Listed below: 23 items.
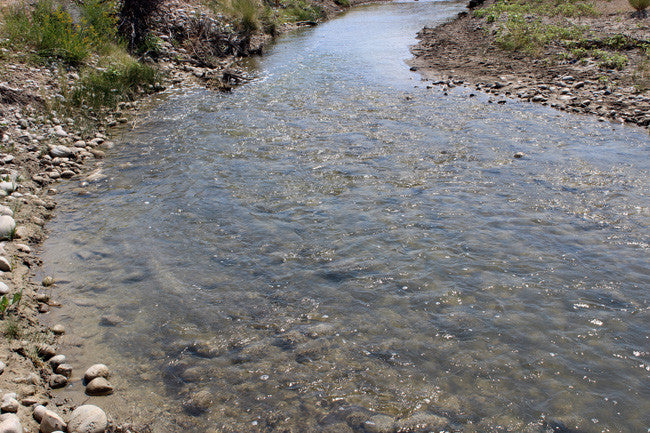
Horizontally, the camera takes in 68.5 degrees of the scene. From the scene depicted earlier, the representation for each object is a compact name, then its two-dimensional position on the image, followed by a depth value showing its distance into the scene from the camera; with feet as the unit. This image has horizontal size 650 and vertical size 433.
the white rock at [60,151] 31.63
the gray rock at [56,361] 15.35
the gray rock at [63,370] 15.08
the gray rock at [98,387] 14.35
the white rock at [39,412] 12.80
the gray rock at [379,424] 13.10
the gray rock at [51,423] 12.41
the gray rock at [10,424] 11.47
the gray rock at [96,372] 14.80
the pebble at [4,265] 19.19
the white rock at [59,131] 34.06
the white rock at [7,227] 21.50
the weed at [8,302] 16.27
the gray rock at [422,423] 13.12
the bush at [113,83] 40.60
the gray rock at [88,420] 12.74
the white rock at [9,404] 12.59
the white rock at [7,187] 25.28
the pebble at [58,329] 16.89
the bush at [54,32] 43.09
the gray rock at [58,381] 14.56
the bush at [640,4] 70.90
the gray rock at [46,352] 15.62
